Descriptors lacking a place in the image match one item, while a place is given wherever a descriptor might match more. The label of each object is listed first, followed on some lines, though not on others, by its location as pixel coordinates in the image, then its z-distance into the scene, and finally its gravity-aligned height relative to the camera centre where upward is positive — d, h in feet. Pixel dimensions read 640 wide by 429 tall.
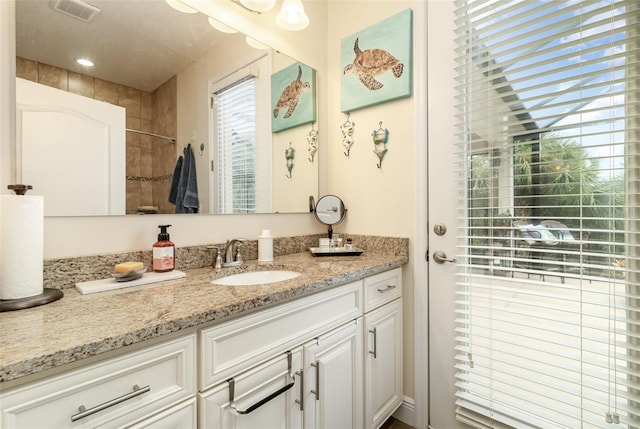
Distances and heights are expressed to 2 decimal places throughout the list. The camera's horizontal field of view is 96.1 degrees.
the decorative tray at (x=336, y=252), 5.00 -0.67
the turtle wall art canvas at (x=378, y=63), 4.98 +2.81
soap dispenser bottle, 3.55 -0.50
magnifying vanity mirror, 5.82 +0.07
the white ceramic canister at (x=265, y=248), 4.70 -0.56
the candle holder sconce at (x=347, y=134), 5.85 +1.64
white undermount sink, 4.00 -0.93
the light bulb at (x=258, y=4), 4.54 +3.34
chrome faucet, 4.34 -0.62
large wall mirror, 3.12 +1.45
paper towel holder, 2.33 -0.74
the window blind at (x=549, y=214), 3.15 -0.01
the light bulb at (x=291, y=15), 4.95 +3.45
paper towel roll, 2.44 -0.27
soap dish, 3.11 -0.68
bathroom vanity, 1.71 -1.12
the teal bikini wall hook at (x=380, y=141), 5.31 +1.35
